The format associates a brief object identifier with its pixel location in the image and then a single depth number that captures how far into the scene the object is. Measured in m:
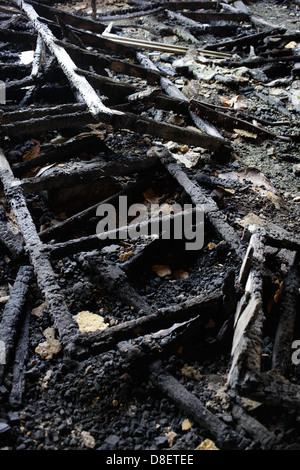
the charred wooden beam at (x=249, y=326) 1.95
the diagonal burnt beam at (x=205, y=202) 3.07
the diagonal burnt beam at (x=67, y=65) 3.66
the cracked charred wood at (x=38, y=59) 5.22
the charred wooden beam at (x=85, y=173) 3.53
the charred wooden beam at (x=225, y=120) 4.79
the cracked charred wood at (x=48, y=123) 3.88
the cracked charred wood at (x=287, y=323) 2.40
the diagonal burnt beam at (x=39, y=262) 2.36
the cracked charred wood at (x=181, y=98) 4.64
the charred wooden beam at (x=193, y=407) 2.04
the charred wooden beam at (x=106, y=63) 5.01
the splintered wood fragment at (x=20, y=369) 2.25
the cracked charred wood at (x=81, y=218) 3.24
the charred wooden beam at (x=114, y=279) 2.72
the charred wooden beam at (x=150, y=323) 2.27
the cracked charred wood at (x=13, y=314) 2.46
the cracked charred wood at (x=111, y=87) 4.48
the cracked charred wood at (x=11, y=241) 3.11
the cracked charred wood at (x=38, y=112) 4.05
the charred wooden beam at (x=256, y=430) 1.99
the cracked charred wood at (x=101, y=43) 5.74
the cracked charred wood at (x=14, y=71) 5.55
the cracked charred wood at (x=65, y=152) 4.04
